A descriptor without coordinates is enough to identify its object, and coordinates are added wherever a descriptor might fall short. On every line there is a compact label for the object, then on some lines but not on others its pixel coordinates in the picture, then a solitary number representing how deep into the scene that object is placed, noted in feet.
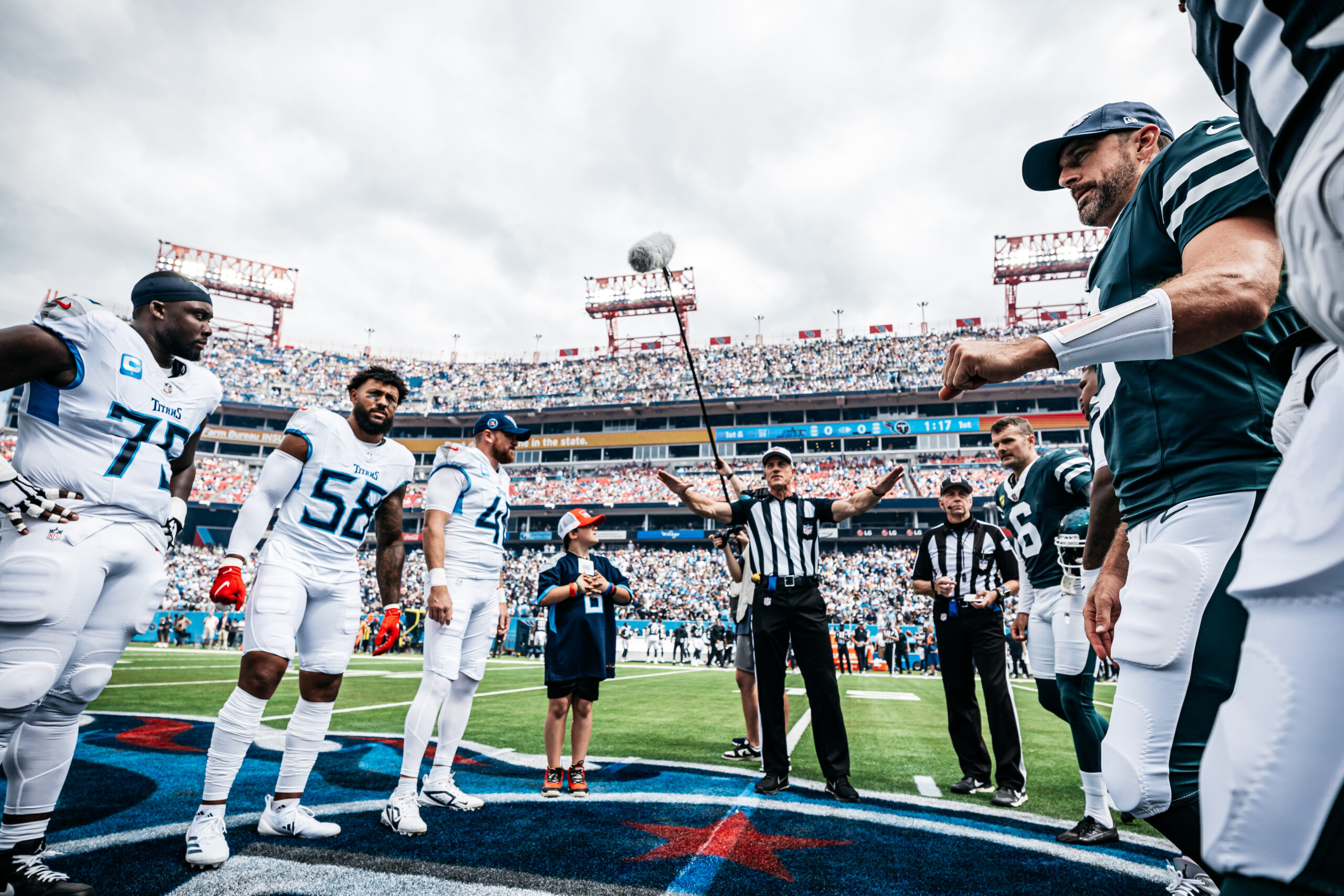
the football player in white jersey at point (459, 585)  13.30
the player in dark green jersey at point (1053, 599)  12.23
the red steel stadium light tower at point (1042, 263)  149.18
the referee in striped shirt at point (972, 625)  15.05
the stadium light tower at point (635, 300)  166.71
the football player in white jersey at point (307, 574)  10.78
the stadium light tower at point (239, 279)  158.81
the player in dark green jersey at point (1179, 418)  4.43
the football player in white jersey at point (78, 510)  8.34
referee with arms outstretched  14.49
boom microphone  15.81
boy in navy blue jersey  14.48
